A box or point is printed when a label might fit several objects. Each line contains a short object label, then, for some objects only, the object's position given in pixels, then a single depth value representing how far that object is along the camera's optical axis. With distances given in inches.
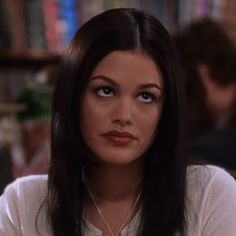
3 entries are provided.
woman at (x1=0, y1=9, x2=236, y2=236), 116.1
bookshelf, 146.2
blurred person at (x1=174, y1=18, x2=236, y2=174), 143.6
